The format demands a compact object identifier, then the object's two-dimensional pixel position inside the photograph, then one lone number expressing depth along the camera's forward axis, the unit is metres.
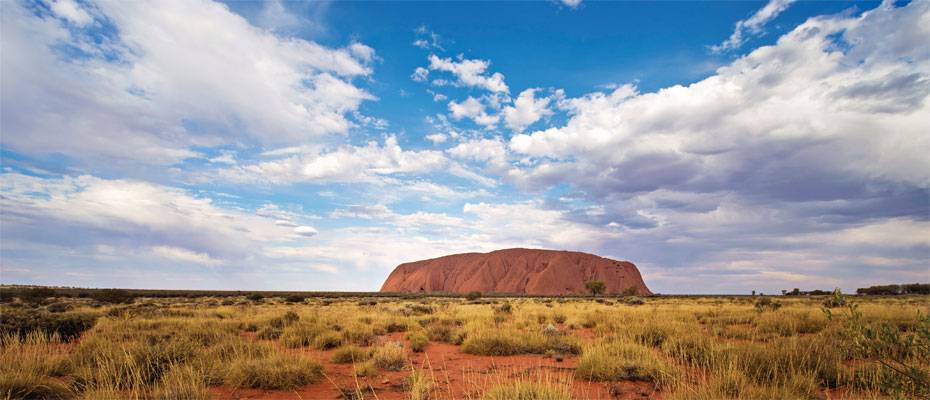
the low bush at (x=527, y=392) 4.48
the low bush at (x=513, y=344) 9.23
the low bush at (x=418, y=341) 10.04
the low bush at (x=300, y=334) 10.17
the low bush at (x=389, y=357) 7.75
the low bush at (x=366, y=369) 7.14
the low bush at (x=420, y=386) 4.77
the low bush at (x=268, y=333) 11.61
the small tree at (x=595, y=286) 72.06
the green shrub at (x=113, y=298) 31.86
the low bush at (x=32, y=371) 5.62
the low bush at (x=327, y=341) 10.09
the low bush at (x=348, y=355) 8.38
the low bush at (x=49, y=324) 10.84
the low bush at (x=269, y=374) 6.46
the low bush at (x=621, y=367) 6.66
